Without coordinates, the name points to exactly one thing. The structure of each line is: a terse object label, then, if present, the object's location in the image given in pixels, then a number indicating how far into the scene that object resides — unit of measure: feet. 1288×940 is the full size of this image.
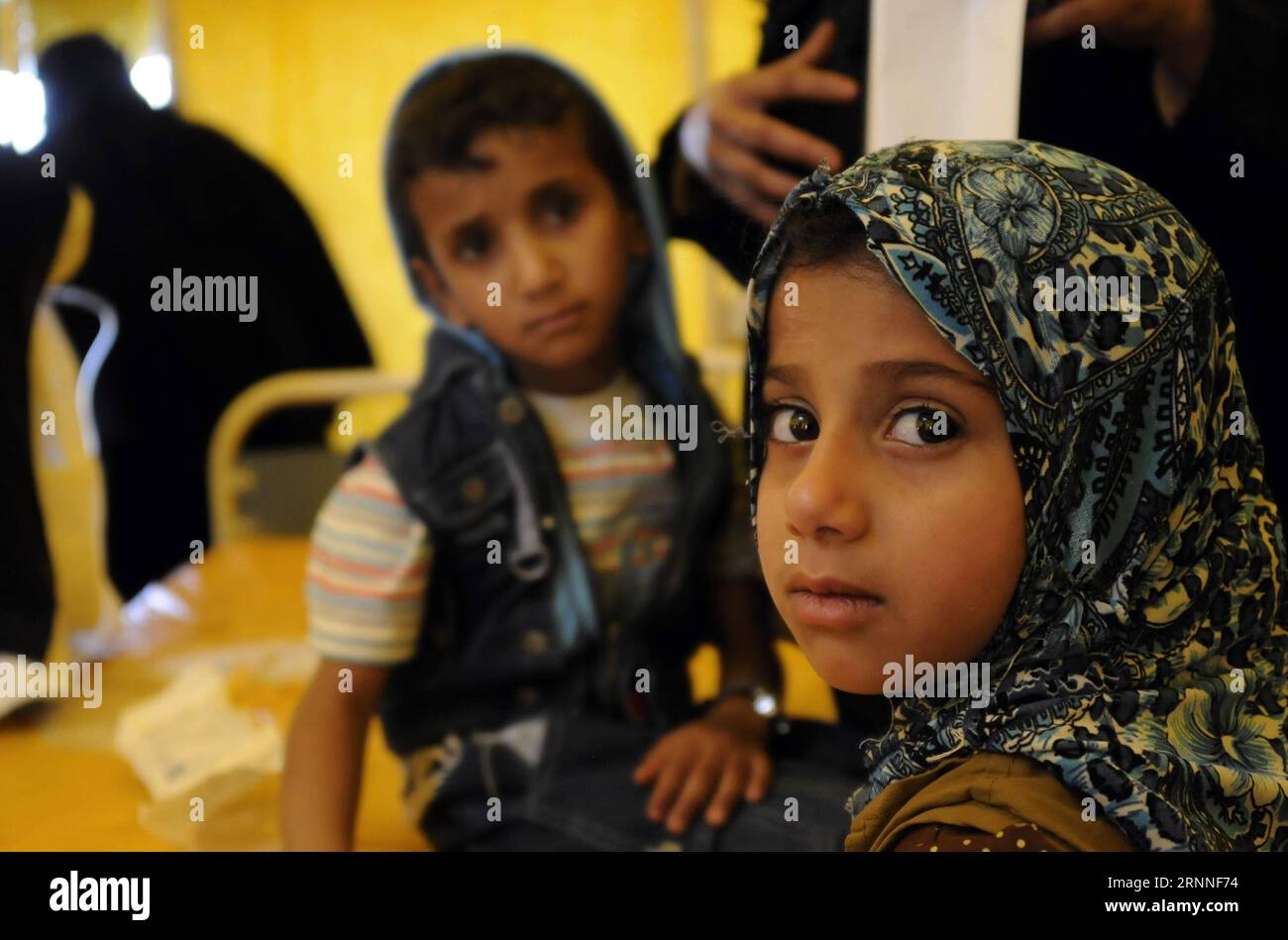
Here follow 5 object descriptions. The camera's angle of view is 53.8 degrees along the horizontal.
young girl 1.70
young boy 2.87
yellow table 2.88
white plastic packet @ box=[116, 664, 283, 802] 3.26
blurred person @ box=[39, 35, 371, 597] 3.34
